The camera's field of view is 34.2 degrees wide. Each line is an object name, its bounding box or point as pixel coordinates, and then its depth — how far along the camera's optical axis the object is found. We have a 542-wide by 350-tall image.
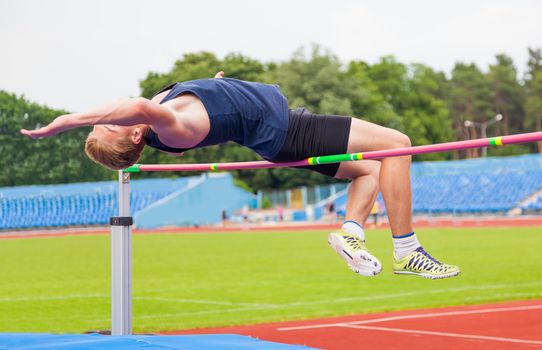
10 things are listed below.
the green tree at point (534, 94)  65.44
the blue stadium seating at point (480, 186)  33.44
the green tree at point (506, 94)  70.62
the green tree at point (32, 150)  24.09
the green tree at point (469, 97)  72.38
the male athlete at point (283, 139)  3.95
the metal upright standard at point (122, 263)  5.65
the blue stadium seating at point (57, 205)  23.14
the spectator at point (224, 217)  34.41
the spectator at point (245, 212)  34.91
